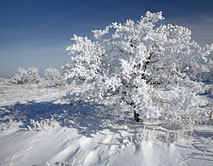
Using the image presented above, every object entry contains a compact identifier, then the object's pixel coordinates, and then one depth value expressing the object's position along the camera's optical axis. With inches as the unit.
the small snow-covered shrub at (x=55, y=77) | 1060.2
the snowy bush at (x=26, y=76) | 1272.1
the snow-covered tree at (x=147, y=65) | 178.4
